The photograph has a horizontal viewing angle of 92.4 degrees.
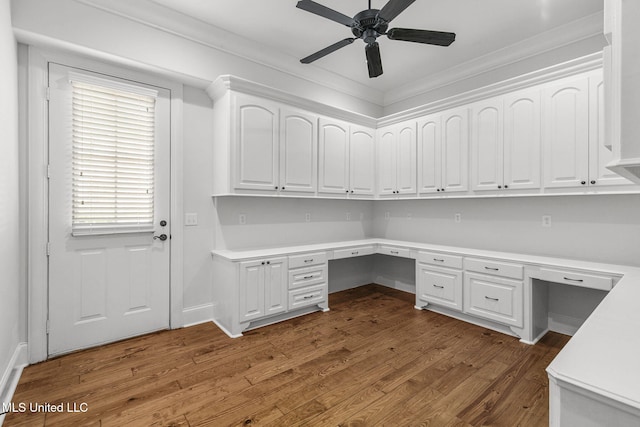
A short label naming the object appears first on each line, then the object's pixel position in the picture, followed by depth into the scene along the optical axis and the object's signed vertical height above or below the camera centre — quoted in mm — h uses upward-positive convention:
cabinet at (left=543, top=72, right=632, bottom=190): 2584 +693
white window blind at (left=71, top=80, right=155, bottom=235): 2615 +473
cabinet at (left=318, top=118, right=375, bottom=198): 3883 +719
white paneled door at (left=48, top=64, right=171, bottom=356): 2543 +23
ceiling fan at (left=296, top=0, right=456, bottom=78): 2045 +1366
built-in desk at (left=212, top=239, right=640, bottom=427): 2451 -641
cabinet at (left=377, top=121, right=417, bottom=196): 4012 +731
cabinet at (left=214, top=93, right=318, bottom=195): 3113 +712
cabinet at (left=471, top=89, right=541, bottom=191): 2965 +734
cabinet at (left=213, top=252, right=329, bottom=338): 2967 -806
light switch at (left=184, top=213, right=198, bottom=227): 3197 -71
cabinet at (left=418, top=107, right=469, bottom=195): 3490 +736
